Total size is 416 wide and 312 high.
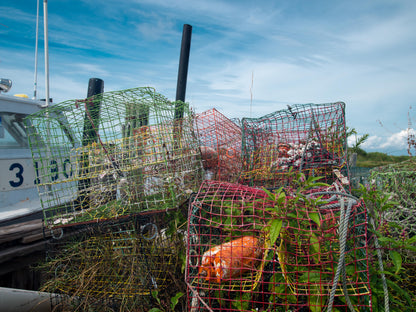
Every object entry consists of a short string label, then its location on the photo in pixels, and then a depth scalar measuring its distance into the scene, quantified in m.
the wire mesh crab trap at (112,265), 2.71
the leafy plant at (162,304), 2.42
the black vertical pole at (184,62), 5.21
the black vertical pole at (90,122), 2.94
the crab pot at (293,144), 3.41
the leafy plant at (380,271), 2.01
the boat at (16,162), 3.93
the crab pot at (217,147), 4.12
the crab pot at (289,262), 1.89
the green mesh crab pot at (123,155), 2.93
